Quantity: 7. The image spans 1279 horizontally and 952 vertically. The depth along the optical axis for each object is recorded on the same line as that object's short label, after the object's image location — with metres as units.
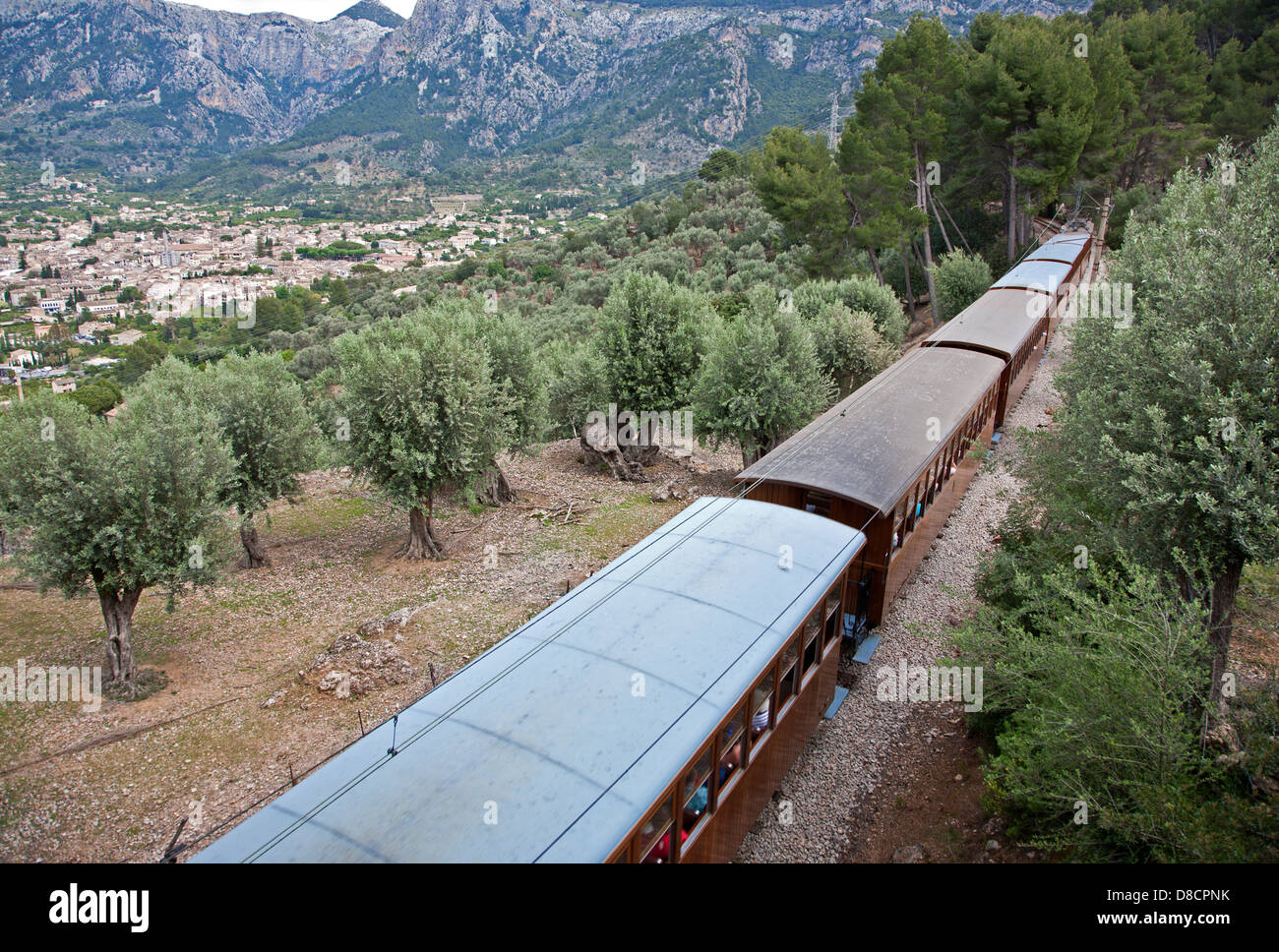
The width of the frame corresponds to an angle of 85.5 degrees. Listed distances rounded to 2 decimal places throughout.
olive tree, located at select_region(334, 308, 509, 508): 16.11
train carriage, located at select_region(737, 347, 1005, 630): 11.46
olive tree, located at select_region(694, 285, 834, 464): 19.72
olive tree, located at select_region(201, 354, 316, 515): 17.03
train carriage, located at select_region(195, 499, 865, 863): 4.95
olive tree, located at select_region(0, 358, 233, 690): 11.28
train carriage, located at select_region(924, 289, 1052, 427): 20.03
